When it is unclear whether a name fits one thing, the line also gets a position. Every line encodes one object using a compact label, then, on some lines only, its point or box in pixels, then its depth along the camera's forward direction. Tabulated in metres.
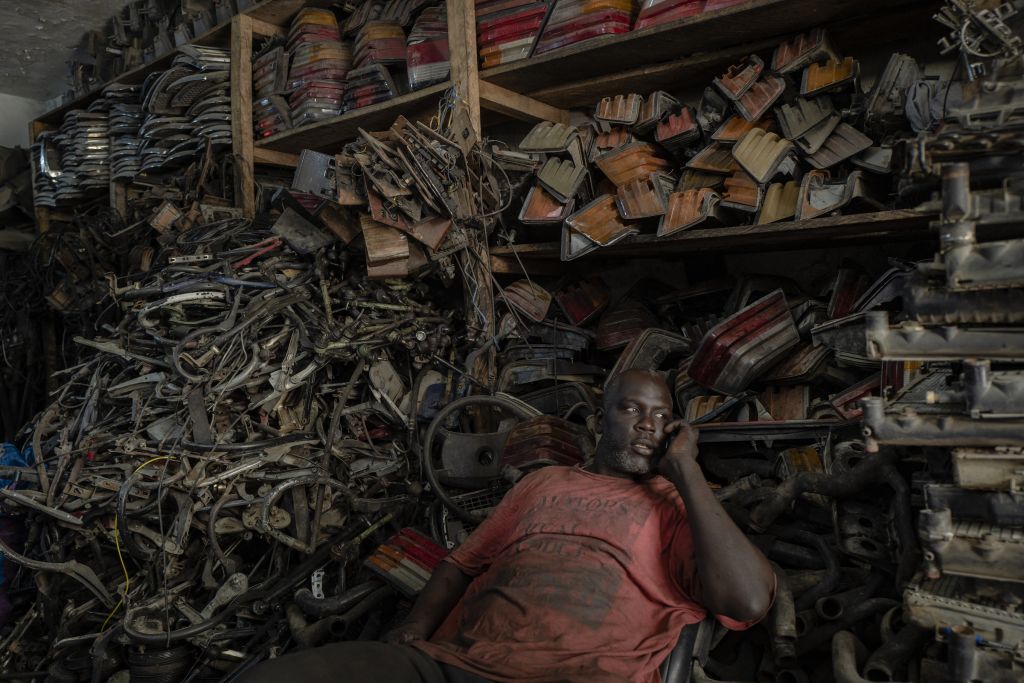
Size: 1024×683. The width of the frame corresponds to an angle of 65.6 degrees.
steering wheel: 3.94
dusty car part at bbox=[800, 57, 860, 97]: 3.59
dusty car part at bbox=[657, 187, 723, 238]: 3.75
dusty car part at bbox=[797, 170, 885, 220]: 3.32
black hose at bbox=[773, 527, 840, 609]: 2.59
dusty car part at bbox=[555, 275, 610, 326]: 4.60
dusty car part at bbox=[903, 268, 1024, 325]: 1.92
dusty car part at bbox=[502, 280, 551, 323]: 4.55
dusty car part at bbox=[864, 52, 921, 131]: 3.40
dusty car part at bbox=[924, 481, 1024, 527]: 1.88
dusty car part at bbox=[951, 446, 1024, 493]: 1.89
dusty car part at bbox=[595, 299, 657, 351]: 4.30
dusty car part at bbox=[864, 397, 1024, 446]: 1.90
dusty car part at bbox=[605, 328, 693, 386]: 3.98
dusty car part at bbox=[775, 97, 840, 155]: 3.64
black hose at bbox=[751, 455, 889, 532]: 2.56
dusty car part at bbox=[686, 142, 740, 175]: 3.88
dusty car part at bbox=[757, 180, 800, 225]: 3.60
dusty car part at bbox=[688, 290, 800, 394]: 3.55
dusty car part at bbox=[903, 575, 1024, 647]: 1.89
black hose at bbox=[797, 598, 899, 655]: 2.45
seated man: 2.24
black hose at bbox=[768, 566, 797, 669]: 2.40
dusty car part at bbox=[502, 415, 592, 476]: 3.54
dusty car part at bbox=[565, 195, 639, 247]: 4.00
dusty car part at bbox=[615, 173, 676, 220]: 3.91
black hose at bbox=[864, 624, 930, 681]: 2.25
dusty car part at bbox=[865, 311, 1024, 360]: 1.93
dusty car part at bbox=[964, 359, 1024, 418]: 1.86
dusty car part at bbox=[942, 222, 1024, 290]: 1.86
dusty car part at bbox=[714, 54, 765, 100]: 3.84
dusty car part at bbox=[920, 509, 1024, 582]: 1.90
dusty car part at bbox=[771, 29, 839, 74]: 3.65
